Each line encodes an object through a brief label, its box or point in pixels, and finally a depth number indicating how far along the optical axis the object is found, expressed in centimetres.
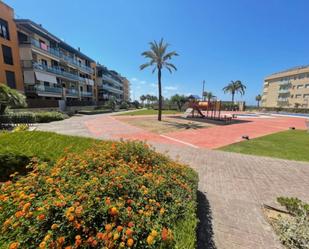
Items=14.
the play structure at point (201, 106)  2606
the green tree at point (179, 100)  5025
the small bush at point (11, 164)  415
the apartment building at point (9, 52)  2234
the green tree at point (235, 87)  6375
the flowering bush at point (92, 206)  169
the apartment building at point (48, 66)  2559
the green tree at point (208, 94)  8500
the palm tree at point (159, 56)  2217
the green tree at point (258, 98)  8974
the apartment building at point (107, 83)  5406
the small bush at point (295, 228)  290
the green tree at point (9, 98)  1448
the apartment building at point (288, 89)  5253
